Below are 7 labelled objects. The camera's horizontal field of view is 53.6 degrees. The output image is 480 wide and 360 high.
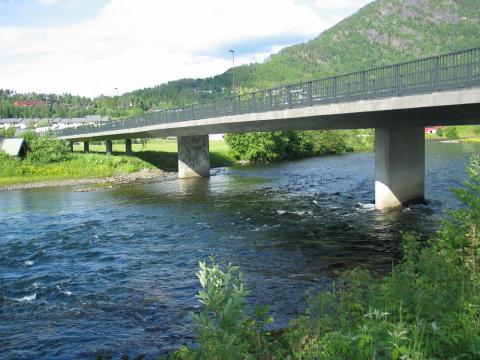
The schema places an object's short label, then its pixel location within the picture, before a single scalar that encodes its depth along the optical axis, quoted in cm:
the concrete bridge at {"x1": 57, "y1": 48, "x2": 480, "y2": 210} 1869
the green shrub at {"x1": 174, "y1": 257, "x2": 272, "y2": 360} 623
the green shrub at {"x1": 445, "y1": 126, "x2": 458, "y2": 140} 11638
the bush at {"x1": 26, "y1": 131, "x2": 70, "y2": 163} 6059
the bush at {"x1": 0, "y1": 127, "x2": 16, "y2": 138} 8269
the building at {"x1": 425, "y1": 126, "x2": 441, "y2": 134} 14396
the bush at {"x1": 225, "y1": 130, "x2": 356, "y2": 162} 7106
